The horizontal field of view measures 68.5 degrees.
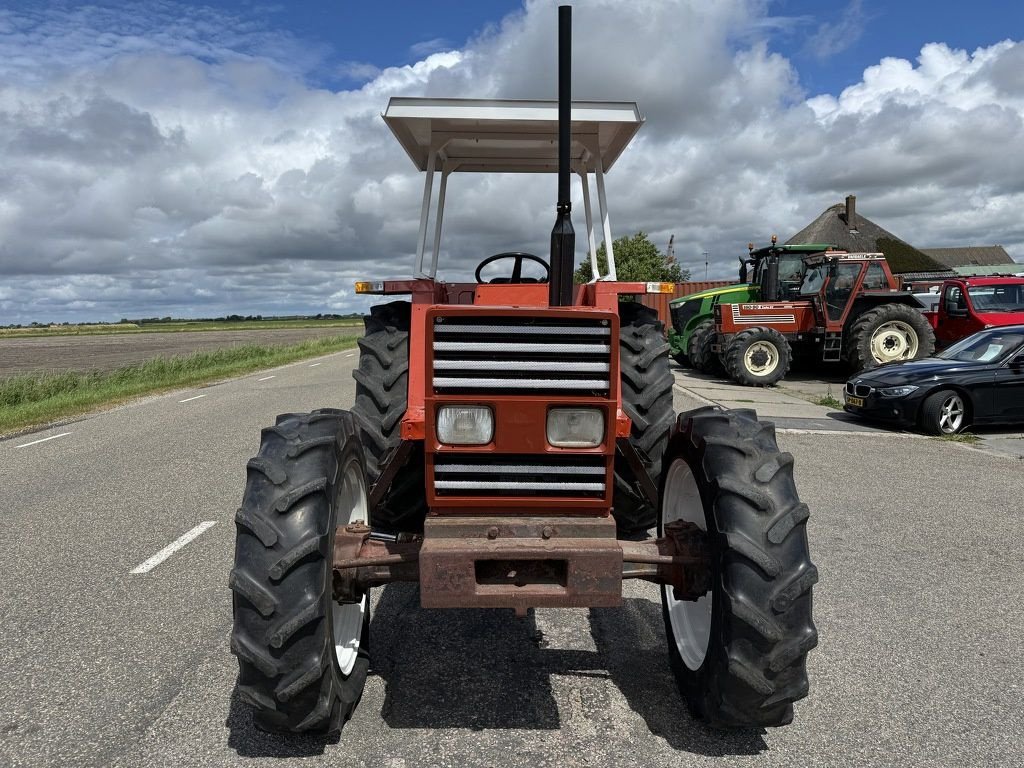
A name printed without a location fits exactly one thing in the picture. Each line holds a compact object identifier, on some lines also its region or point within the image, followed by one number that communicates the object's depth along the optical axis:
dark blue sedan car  9.17
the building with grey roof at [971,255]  68.88
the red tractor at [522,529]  2.42
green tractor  16.39
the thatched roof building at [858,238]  46.88
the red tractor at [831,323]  14.41
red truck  13.45
